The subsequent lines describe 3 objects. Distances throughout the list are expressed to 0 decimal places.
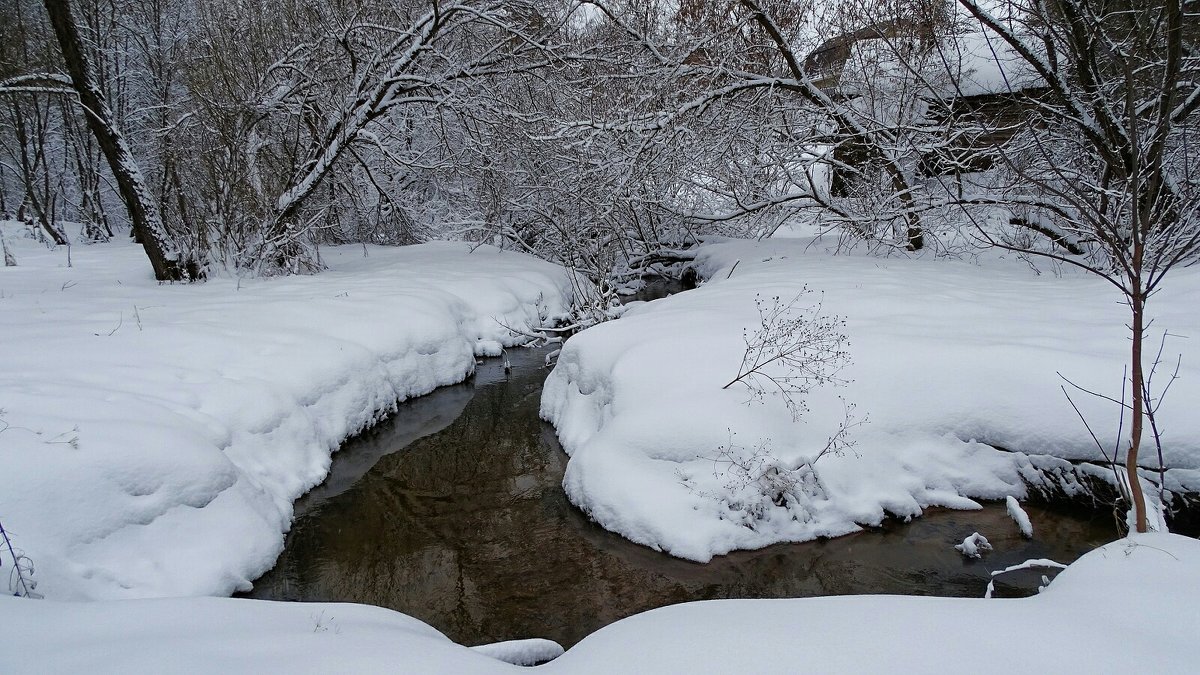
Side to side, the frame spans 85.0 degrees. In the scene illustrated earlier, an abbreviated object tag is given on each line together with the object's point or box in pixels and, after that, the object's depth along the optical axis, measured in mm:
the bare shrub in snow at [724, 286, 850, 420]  5484
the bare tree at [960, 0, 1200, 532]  7023
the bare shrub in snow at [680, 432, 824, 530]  4891
